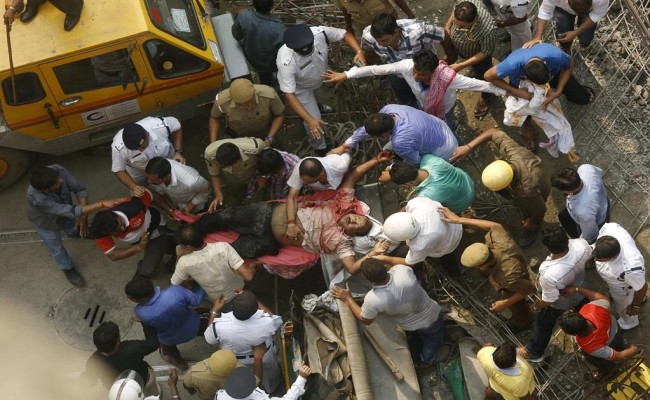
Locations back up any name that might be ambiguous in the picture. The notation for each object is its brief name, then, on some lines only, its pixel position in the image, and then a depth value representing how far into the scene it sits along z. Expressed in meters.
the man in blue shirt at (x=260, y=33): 17.84
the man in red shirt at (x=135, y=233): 15.72
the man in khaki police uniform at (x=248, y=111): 16.56
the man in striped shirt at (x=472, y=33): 16.25
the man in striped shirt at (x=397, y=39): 15.98
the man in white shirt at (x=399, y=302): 13.80
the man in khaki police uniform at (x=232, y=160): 16.11
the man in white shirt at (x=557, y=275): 13.41
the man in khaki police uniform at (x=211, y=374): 13.46
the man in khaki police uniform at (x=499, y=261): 13.92
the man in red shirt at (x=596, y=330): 12.95
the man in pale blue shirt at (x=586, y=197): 14.09
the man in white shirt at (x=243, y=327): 13.91
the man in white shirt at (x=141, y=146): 16.36
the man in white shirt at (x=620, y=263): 13.32
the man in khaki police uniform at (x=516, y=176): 14.79
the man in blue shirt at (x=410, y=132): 15.33
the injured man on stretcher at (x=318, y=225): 15.39
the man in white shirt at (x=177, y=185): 16.09
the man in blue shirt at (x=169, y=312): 14.23
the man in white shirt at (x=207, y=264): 15.34
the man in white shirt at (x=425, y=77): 15.59
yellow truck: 16.95
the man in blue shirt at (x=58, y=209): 16.11
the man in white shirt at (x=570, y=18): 16.37
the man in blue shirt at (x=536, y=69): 15.30
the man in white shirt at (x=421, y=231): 14.12
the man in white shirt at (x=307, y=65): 16.69
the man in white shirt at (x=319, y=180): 15.71
